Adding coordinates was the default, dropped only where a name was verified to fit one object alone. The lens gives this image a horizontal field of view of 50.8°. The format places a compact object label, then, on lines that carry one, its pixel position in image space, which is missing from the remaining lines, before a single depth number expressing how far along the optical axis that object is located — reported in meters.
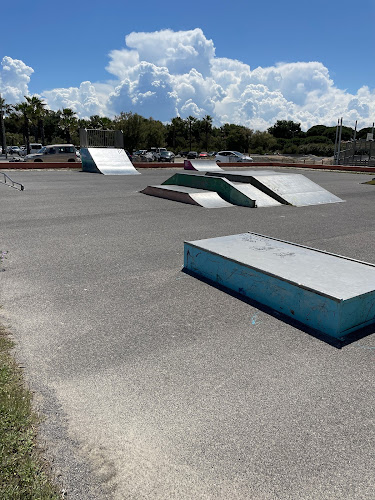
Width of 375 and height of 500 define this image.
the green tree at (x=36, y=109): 62.09
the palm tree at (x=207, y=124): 84.06
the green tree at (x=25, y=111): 61.66
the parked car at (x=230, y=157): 42.22
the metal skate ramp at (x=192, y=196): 13.94
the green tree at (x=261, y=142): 82.75
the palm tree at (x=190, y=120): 83.25
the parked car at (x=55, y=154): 33.56
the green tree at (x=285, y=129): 110.94
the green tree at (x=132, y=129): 57.28
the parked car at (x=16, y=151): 60.21
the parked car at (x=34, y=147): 47.78
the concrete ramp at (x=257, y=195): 14.32
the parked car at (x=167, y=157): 43.53
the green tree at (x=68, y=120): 64.69
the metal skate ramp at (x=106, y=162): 28.34
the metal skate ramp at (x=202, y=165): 29.67
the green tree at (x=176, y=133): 81.94
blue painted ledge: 4.44
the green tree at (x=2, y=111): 52.88
